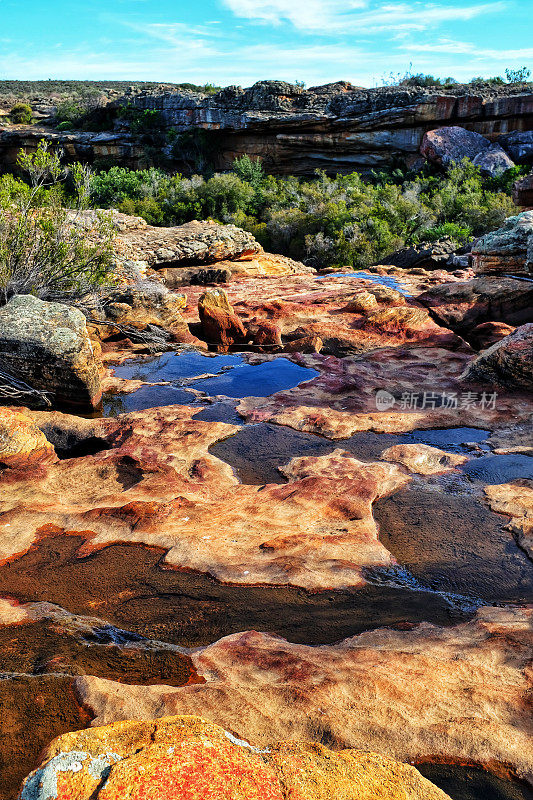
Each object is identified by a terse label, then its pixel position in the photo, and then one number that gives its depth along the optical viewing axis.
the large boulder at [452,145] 31.62
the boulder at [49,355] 7.58
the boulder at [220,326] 11.17
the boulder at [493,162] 29.83
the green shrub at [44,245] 9.37
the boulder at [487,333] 10.04
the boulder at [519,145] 31.19
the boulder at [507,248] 11.15
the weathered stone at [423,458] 5.90
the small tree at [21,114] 43.25
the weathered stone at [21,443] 5.82
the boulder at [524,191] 13.75
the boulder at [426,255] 18.22
